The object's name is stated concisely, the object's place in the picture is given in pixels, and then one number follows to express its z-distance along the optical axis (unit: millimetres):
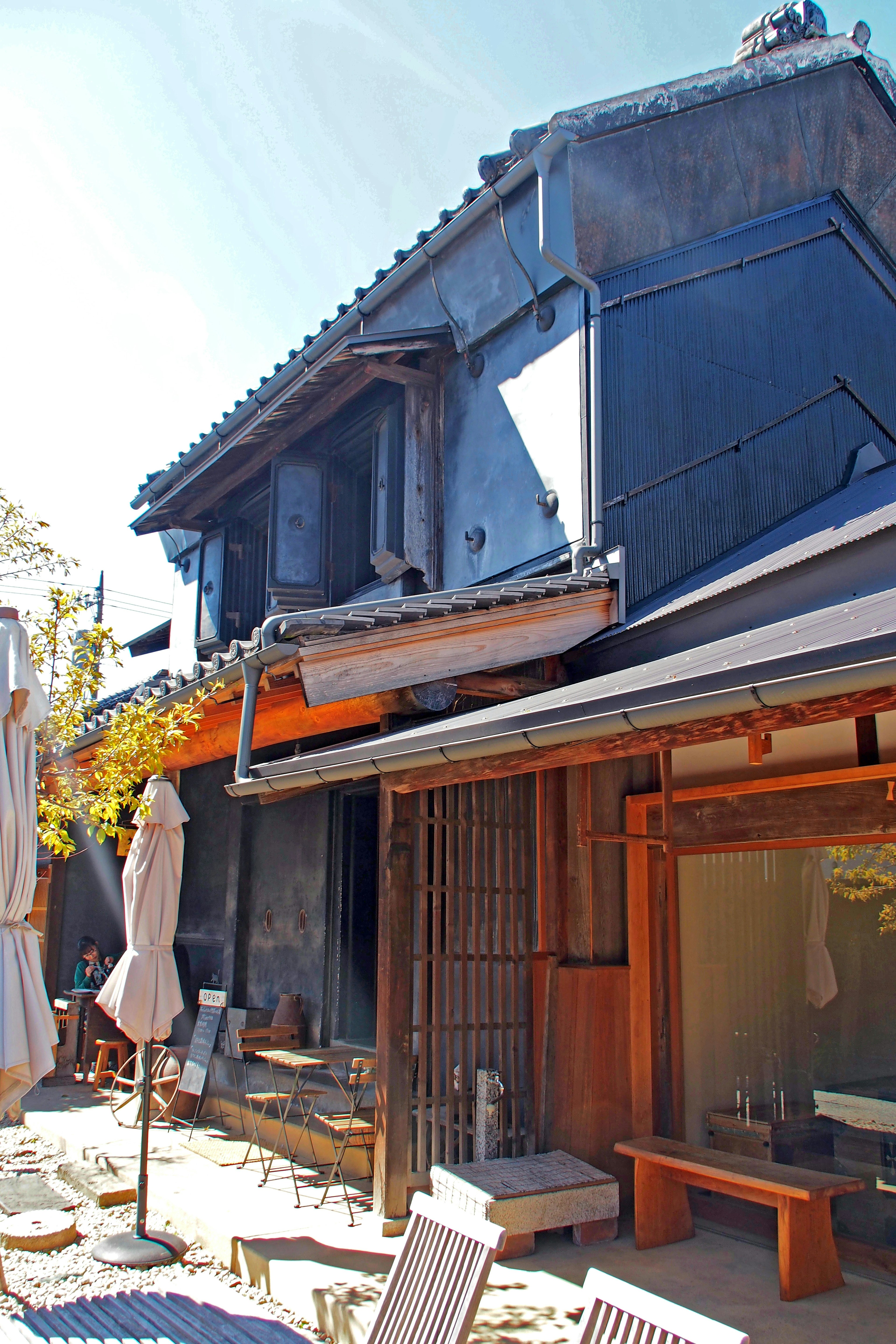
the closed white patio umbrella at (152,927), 6227
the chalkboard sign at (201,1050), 8367
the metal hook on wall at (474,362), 8352
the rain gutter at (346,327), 7453
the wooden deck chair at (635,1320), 2469
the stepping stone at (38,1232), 5484
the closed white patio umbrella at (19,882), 4352
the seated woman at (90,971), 10891
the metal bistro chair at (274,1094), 6742
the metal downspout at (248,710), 5406
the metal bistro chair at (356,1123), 6152
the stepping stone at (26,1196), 6195
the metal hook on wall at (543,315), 7578
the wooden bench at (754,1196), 4543
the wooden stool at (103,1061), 9828
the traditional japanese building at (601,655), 5277
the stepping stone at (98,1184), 6324
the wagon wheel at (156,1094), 8227
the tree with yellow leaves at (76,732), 6574
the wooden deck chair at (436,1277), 3180
